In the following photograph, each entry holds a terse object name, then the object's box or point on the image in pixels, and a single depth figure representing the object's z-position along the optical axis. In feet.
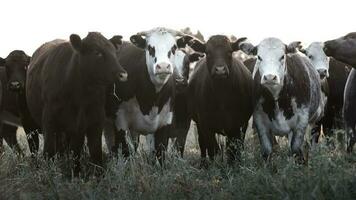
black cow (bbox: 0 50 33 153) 69.00
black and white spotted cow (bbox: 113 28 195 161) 61.52
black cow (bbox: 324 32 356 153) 60.29
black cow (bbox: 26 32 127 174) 54.29
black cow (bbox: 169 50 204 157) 73.31
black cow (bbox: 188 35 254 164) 61.57
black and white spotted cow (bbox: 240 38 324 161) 59.52
